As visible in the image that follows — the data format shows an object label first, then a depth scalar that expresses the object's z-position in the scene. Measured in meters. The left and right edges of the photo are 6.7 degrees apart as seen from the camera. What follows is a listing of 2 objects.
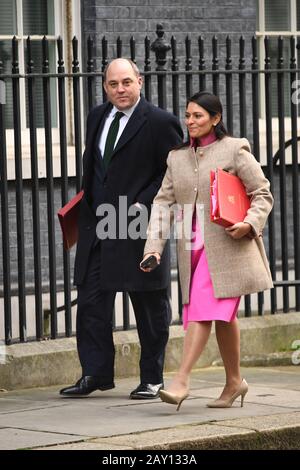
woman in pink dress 13.58
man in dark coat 14.54
